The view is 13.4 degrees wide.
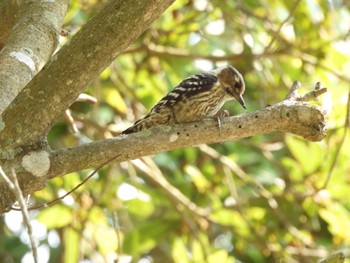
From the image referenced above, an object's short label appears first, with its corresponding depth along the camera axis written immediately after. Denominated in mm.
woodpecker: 8750
